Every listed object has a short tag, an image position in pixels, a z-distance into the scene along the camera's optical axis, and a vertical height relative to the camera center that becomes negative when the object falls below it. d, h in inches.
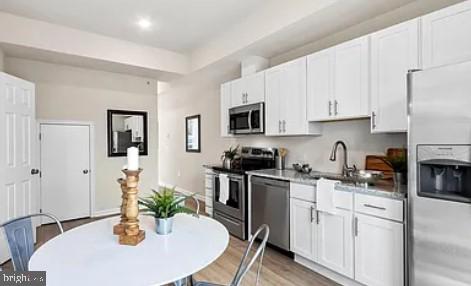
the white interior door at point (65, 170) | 179.6 -19.2
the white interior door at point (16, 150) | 121.4 -3.4
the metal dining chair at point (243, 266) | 52.6 -25.4
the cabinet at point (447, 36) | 79.7 +32.3
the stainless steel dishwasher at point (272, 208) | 126.0 -32.9
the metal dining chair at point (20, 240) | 64.9 -24.7
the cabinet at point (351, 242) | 85.0 -36.9
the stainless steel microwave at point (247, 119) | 157.4 +13.9
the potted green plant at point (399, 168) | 92.4 -9.4
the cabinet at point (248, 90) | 157.4 +31.9
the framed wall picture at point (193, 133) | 255.6 +8.5
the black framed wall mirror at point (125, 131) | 207.2 +8.9
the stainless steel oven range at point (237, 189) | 150.9 -28.3
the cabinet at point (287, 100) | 134.0 +21.8
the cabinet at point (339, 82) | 107.2 +25.5
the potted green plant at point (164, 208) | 65.6 -16.3
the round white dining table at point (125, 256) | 45.4 -22.5
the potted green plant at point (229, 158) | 183.5 -11.1
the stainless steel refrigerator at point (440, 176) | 66.3 -9.5
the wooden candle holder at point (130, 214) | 58.9 -15.9
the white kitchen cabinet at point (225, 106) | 181.9 +24.3
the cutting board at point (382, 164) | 107.3 -10.0
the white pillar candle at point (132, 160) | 62.0 -4.1
